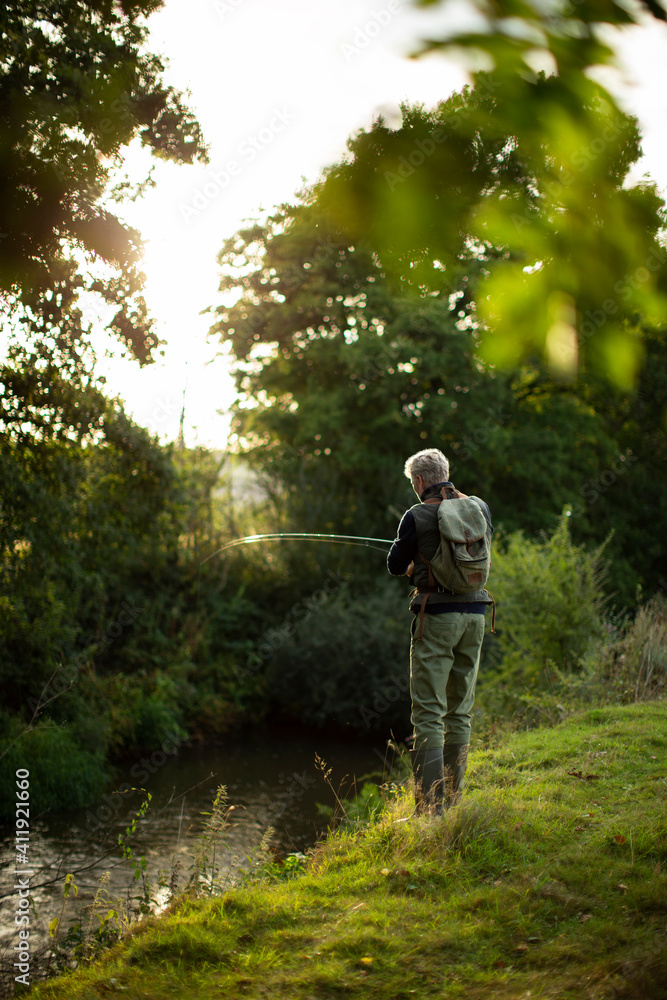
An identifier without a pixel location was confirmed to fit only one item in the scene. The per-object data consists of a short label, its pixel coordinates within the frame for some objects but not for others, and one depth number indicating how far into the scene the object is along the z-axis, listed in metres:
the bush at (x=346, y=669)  14.95
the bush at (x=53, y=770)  9.73
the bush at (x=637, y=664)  7.26
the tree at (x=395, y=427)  17.61
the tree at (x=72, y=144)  5.60
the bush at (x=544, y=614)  8.57
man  4.17
